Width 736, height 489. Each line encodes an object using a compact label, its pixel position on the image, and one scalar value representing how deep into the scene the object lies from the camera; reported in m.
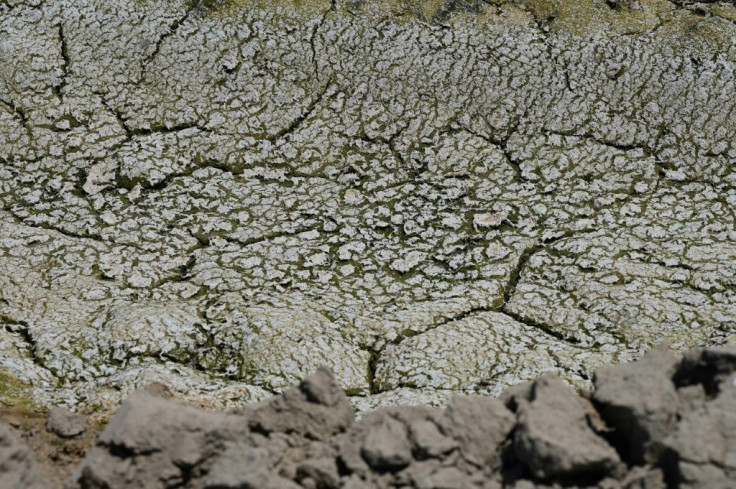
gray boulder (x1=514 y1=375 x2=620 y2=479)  3.38
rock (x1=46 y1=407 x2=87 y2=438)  4.69
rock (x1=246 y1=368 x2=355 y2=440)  3.98
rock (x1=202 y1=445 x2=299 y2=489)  3.46
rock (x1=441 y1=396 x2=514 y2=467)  3.67
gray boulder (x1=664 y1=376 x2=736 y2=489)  3.11
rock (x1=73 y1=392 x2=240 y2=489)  3.69
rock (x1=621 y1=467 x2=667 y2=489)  3.25
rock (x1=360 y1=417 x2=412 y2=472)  3.59
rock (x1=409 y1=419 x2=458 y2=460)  3.63
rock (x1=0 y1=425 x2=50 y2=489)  3.72
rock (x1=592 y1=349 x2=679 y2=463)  3.46
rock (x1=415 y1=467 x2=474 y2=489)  3.42
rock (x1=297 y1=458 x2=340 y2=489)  3.64
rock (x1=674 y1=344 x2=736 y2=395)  3.60
